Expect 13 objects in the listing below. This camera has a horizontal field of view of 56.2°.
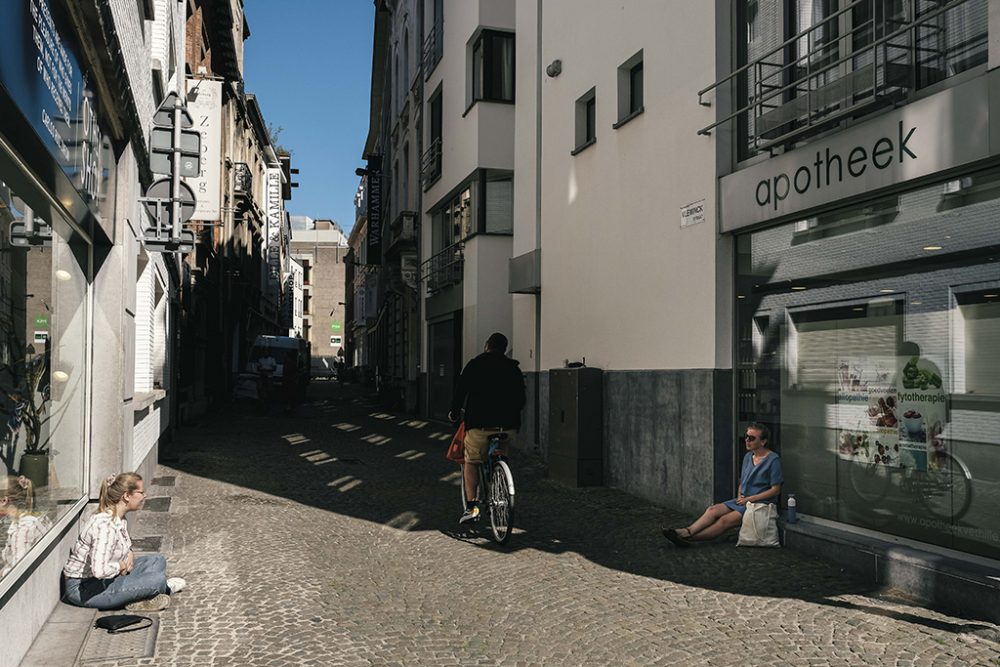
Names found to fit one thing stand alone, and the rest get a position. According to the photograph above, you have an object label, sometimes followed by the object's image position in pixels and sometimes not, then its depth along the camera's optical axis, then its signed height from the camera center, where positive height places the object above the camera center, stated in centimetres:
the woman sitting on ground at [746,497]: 799 -112
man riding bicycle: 872 -33
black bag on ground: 536 -148
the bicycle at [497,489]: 809 -111
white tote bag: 795 -136
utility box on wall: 1177 -79
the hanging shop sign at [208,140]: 1501 +372
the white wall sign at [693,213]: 965 +161
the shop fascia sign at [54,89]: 419 +149
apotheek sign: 625 +161
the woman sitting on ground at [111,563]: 562 -120
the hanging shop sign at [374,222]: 3447 +531
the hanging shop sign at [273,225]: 4825 +760
